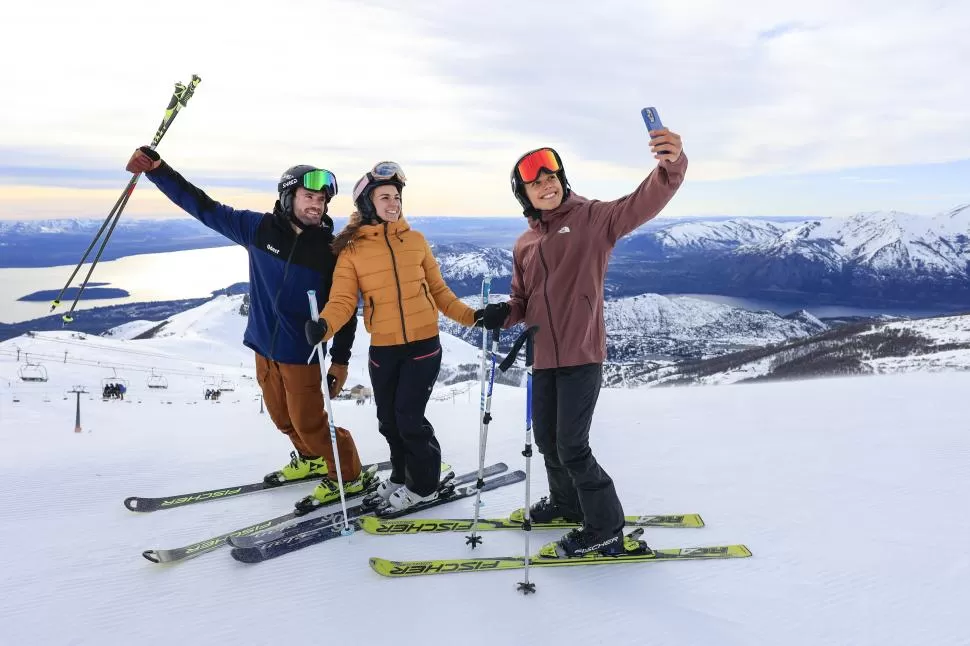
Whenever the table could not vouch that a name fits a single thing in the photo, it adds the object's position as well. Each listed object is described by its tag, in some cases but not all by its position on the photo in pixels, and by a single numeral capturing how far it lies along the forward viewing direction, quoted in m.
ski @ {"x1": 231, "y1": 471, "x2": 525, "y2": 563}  3.83
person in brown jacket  3.76
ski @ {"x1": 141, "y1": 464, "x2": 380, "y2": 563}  3.80
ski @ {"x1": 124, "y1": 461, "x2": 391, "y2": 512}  4.81
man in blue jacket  4.50
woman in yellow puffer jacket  4.22
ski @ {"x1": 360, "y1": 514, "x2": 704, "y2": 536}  4.33
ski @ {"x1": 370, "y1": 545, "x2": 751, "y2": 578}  3.69
